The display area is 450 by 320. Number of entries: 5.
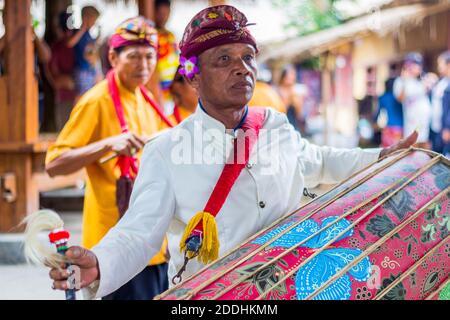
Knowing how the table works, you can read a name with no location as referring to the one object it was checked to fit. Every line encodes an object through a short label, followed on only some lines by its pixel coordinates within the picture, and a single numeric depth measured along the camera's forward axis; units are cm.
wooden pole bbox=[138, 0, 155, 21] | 746
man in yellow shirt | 402
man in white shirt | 270
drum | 233
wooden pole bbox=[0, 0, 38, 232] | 676
